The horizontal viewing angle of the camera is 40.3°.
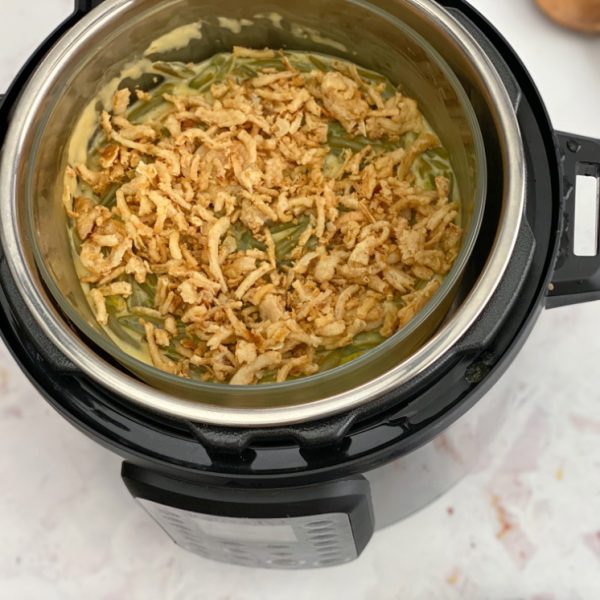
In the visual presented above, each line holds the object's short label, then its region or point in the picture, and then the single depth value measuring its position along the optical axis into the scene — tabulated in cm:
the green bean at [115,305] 91
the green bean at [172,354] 88
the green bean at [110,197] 97
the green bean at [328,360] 85
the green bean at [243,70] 104
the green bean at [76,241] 94
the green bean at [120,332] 89
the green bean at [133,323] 90
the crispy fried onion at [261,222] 86
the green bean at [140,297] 92
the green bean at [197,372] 87
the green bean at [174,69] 101
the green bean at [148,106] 102
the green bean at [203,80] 104
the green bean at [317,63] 104
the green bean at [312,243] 92
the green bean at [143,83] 100
